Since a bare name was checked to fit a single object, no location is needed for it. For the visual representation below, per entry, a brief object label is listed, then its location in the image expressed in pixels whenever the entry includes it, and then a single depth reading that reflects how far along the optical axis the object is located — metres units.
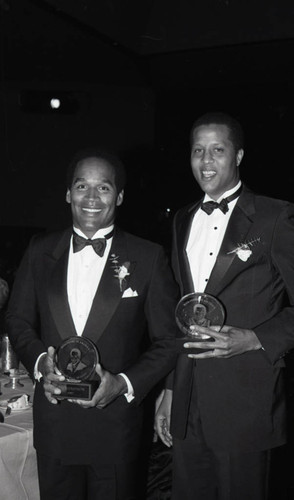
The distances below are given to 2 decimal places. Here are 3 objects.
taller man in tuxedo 2.43
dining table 2.46
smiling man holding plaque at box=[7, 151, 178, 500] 2.34
